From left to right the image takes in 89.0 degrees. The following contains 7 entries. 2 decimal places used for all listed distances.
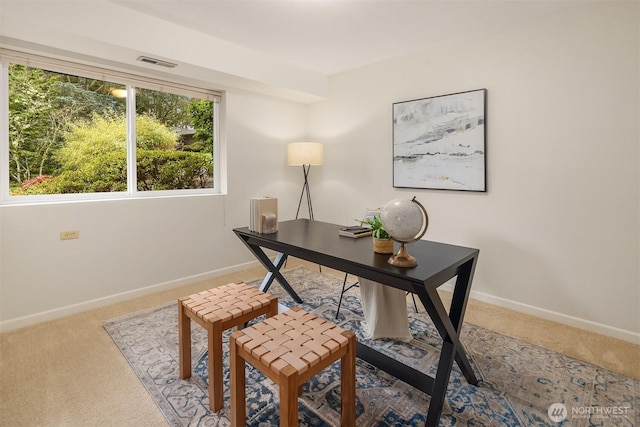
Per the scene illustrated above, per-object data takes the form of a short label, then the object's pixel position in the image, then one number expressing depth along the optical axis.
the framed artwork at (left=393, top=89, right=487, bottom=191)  2.82
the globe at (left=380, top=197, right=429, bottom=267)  1.48
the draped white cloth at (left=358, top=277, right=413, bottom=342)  2.22
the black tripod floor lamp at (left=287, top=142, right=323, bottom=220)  3.66
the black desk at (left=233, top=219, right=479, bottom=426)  1.45
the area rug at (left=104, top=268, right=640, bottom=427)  1.55
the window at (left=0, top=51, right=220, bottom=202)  2.51
